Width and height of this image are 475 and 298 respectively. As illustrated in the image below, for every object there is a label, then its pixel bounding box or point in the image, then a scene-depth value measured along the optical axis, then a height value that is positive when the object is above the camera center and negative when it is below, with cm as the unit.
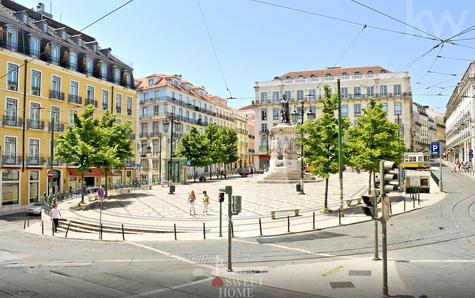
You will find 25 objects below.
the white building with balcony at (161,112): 6650 +815
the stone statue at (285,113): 4397 +507
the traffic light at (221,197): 1732 -155
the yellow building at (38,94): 3581 +663
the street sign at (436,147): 3247 +99
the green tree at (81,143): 2884 +128
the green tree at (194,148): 5147 +155
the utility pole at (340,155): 2071 +22
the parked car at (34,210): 3191 -381
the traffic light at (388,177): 901 -38
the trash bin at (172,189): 3594 -249
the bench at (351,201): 2555 -270
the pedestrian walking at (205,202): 2362 -239
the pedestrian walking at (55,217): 2121 -289
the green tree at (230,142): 6838 +305
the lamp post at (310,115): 2385 +261
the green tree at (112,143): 2964 +146
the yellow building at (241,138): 9318 +534
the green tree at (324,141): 2330 +109
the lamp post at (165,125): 3521 +306
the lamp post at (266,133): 7478 +499
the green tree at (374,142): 2605 +115
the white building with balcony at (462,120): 6253 +719
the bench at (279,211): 2192 -281
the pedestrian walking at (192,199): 2383 -225
